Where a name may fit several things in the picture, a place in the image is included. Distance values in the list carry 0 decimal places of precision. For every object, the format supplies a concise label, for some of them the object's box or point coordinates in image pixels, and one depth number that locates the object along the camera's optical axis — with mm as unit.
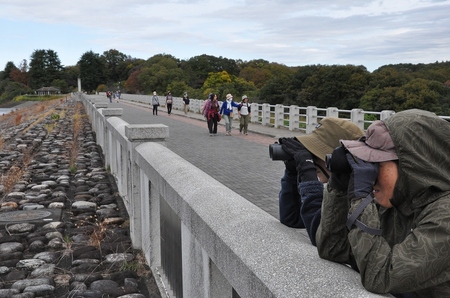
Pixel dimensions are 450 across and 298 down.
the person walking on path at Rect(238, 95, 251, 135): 21906
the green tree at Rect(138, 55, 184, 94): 106812
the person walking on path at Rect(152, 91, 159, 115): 39384
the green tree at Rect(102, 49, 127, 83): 175750
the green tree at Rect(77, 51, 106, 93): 163125
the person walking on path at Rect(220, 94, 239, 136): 22141
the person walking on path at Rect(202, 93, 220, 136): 22203
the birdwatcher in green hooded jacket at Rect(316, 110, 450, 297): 1753
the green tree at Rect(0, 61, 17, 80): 192250
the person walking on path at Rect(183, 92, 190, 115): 38844
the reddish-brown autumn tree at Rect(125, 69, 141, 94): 126562
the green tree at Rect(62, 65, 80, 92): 176375
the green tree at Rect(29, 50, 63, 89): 169000
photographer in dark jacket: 2486
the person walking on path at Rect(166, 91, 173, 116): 39406
